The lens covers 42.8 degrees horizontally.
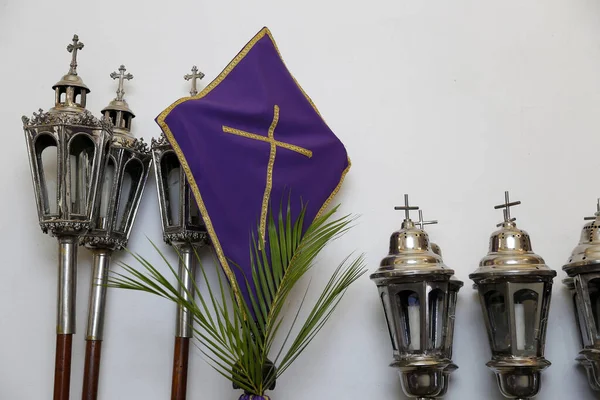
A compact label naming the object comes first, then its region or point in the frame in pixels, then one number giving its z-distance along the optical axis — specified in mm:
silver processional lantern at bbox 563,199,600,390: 2217
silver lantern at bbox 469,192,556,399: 2213
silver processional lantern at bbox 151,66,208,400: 2373
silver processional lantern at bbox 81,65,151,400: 2385
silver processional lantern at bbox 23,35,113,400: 2303
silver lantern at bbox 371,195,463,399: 2211
